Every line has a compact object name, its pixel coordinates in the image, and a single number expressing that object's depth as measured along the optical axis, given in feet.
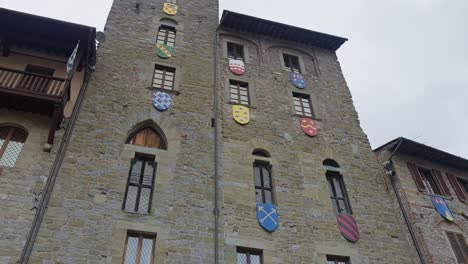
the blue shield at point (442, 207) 45.37
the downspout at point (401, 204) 40.42
